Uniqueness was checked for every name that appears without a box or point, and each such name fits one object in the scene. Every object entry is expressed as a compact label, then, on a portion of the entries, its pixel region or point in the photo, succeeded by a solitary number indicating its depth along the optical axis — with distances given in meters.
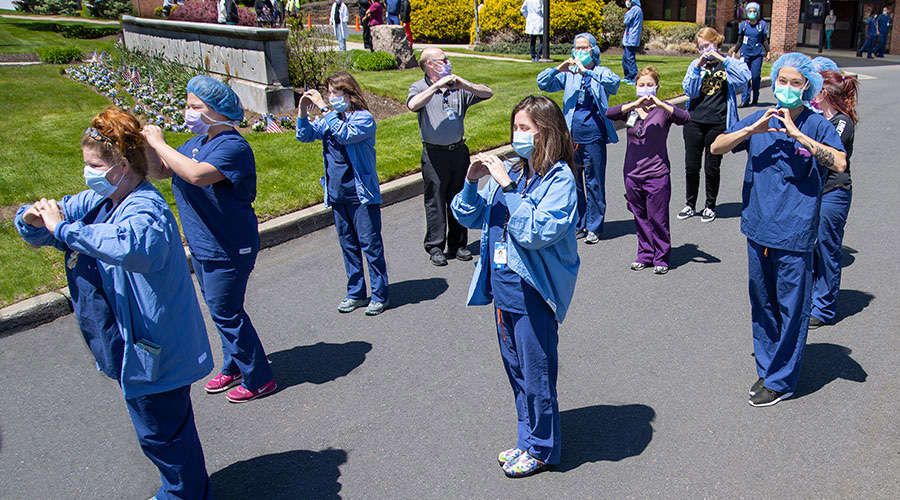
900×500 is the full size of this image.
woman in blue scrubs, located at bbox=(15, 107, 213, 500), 3.34
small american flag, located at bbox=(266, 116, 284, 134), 11.57
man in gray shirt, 7.01
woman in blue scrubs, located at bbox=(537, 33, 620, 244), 7.41
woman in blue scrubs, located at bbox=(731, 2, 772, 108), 15.80
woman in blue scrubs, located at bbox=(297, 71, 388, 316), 5.96
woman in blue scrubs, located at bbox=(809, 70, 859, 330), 5.73
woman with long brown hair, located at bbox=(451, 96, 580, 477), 3.62
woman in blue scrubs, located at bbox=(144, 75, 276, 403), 4.48
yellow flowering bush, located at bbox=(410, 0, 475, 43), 27.64
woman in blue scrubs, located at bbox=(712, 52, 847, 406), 4.43
